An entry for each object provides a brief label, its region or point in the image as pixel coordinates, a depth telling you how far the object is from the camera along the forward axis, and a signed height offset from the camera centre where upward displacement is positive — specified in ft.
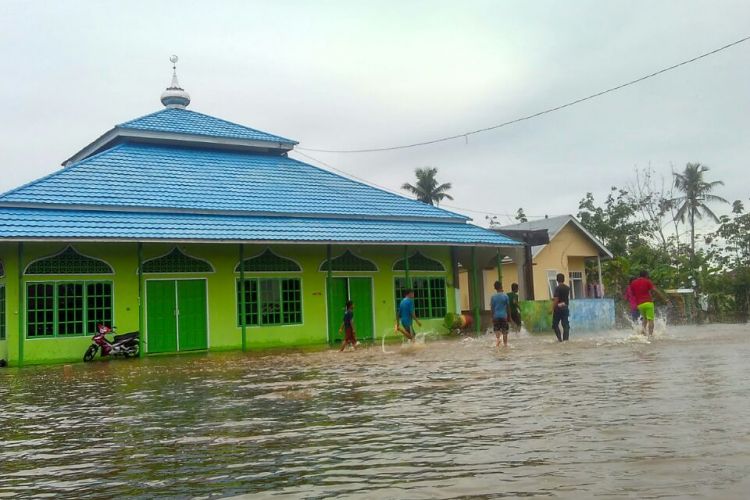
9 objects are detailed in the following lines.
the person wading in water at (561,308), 55.31 -0.14
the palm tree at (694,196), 148.97 +20.24
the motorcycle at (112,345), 59.36 -1.22
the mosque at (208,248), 59.26 +6.62
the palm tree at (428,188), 182.50 +30.00
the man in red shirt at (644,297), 55.88 +0.33
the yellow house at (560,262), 112.68 +6.62
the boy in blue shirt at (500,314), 54.49 -0.36
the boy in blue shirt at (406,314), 60.90 +0.00
